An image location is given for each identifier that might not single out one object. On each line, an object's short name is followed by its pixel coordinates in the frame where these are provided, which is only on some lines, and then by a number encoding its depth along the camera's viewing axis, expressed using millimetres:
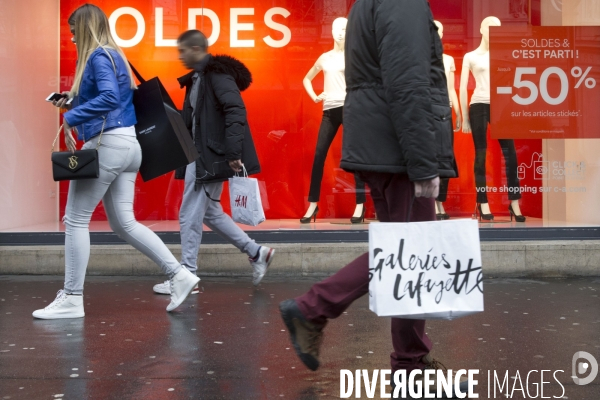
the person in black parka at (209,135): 6426
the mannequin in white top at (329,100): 9078
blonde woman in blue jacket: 5426
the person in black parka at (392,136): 3467
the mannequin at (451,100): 8672
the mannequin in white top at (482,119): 8570
